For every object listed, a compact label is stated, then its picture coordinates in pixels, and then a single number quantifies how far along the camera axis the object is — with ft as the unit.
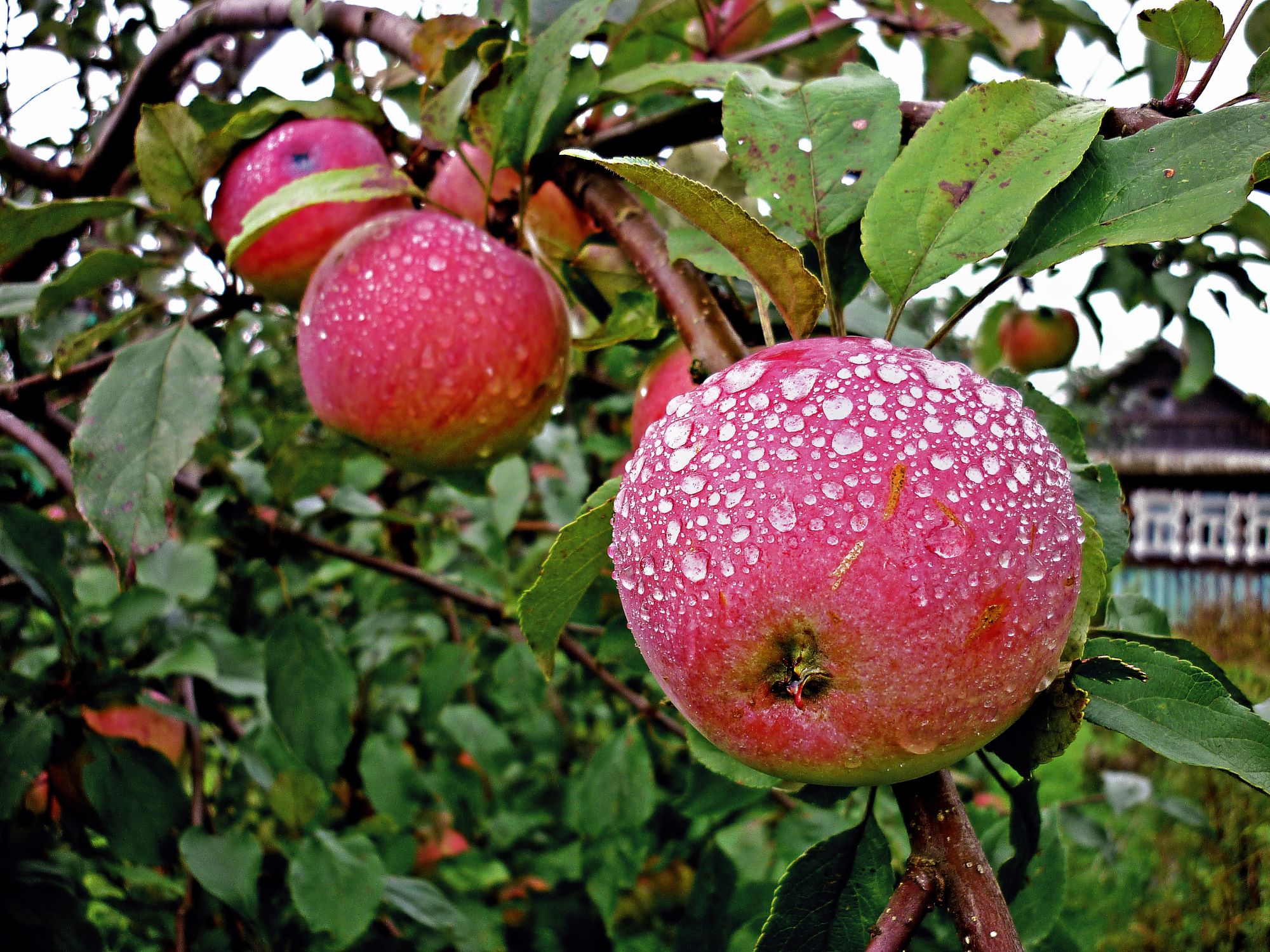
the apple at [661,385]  2.01
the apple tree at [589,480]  1.10
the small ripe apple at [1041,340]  5.41
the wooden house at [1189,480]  32.07
